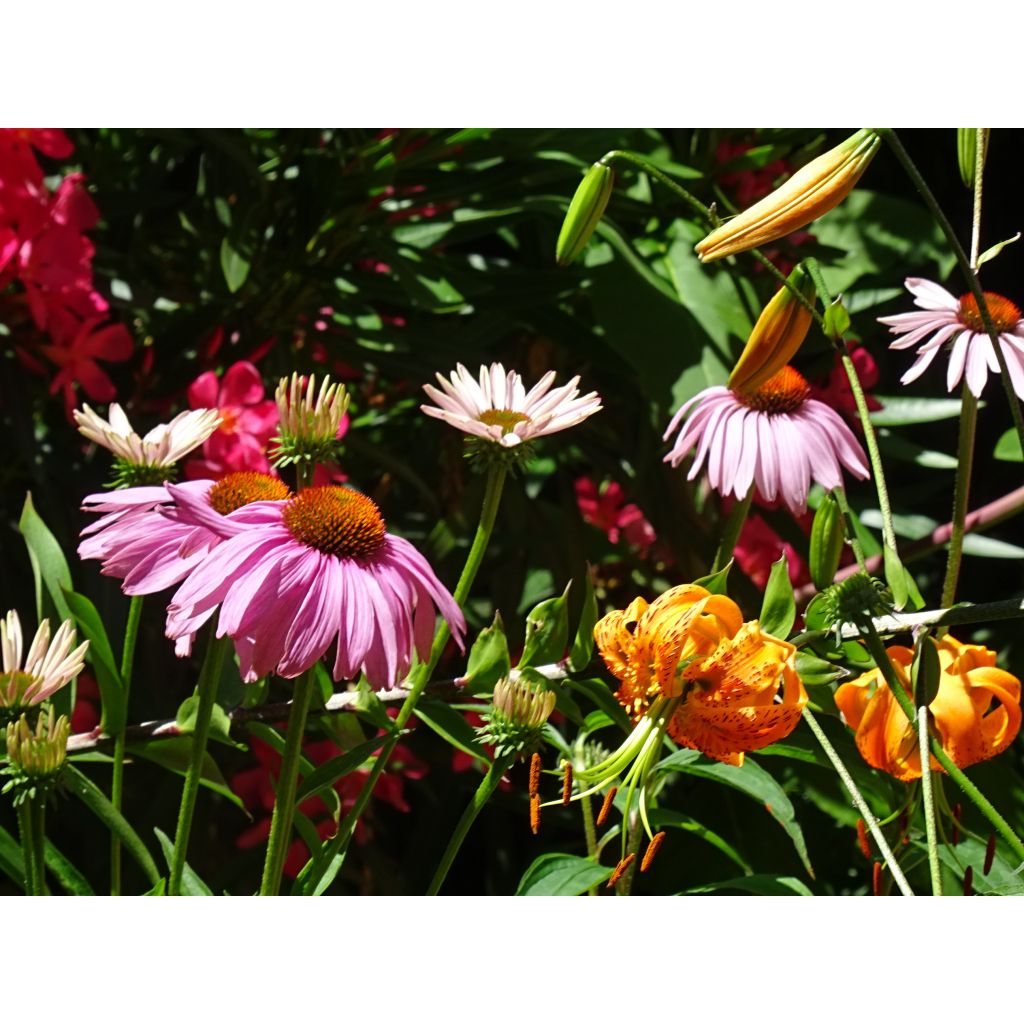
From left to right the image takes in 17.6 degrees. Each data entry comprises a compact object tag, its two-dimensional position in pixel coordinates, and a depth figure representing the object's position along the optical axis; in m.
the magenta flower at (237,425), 1.27
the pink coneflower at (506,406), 1.10
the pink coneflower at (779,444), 1.18
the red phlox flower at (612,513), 1.44
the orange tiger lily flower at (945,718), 1.12
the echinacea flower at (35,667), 1.08
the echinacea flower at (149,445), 1.13
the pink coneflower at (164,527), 1.08
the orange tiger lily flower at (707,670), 1.10
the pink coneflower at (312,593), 1.06
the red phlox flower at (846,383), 1.28
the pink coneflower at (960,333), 1.16
